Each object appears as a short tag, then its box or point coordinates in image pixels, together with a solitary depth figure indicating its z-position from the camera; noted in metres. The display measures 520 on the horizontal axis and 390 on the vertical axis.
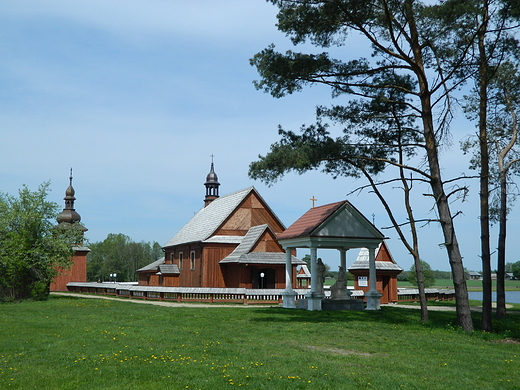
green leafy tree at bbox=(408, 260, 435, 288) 87.21
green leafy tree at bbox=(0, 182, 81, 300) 29.80
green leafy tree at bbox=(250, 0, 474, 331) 16.08
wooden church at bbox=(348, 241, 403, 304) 35.16
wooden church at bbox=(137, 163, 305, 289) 36.84
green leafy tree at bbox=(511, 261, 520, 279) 127.93
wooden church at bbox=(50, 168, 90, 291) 50.84
